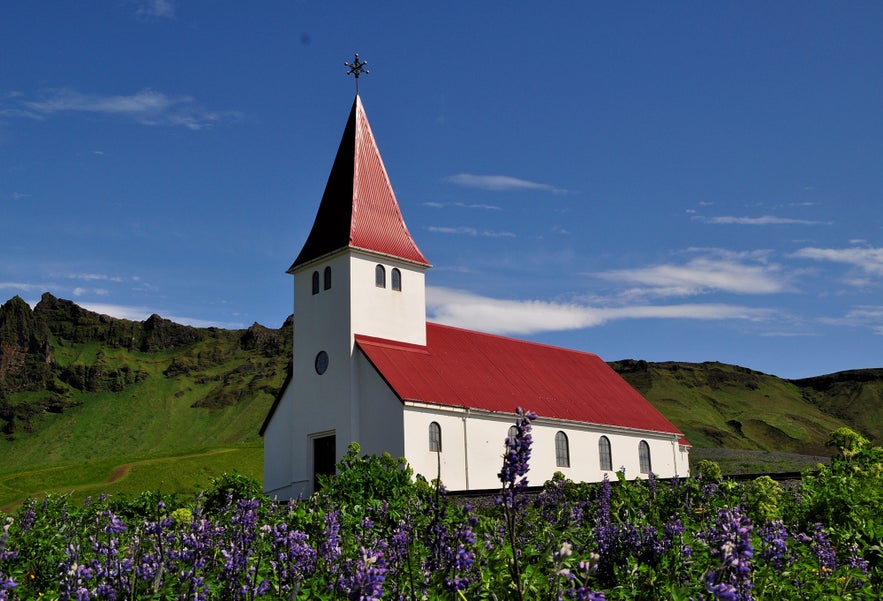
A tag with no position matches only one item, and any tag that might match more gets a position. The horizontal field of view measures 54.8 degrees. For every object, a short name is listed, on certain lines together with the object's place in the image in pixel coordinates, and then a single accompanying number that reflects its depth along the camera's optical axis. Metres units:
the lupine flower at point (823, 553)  6.53
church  30.64
